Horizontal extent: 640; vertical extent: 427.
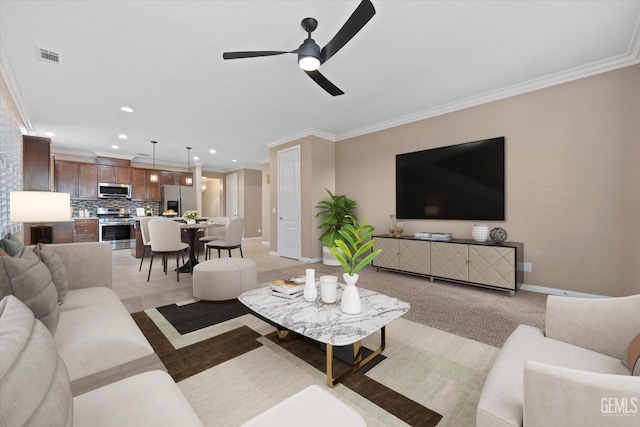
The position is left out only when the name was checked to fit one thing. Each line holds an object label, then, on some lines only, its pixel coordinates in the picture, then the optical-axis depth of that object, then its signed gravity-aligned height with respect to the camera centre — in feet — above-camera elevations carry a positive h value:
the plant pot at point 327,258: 16.61 -2.93
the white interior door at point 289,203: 18.49 +0.61
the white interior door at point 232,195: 31.48 +2.04
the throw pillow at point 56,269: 5.85 -1.23
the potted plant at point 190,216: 16.98 -0.23
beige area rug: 4.72 -3.40
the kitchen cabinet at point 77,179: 22.02 +2.89
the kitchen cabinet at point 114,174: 23.81 +3.53
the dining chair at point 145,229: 14.93 -0.89
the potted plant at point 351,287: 5.60 -1.59
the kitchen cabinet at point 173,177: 27.14 +3.62
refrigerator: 26.37 +1.46
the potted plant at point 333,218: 16.80 -0.40
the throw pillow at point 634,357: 3.13 -1.82
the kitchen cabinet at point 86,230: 22.12 -1.38
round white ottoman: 9.62 -2.44
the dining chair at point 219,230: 18.54 -1.22
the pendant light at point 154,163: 21.09 +5.02
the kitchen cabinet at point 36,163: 12.67 +2.39
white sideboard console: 10.65 -2.18
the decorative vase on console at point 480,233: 11.87 -0.98
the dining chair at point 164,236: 12.87 -1.15
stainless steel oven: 23.13 -1.32
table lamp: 8.13 +0.21
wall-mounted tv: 12.23 +1.43
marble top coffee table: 4.85 -2.13
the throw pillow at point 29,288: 4.18 -1.17
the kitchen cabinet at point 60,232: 13.37 -0.92
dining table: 13.84 -1.74
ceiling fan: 5.98 +4.20
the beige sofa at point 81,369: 1.91 -1.98
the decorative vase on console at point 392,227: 14.80 -0.89
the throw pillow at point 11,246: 5.67 -0.69
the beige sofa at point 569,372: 2.44 -1.91
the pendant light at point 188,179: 26.15 +3.32
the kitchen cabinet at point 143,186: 25.49 +2.55
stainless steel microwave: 23.53 +2.01
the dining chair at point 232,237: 15.15 -1.39
